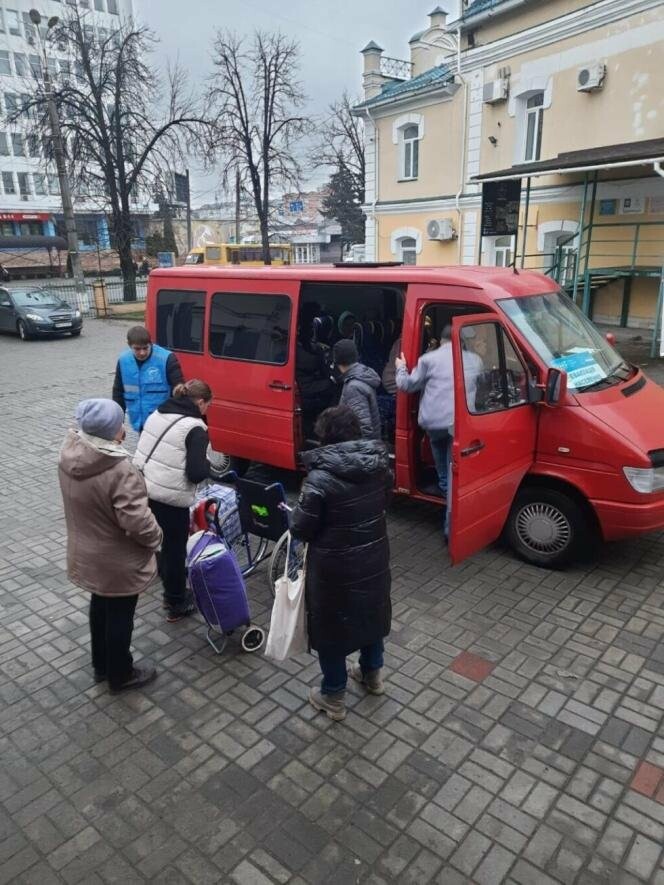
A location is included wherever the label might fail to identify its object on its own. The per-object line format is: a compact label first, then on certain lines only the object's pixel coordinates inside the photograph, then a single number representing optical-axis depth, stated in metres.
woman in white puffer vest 4.07
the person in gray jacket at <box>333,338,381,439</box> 5.39
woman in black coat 3.15
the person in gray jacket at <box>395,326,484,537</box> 5.17
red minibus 4.70
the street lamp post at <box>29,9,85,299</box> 22.97
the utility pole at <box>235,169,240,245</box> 29.84
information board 14.52
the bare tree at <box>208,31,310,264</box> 26.88
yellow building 14.23
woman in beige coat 3.33
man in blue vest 5.73
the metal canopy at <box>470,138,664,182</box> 12.21
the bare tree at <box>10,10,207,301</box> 25.16
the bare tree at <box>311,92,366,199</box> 38.53
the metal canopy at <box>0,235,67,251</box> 45.43
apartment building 48.56
